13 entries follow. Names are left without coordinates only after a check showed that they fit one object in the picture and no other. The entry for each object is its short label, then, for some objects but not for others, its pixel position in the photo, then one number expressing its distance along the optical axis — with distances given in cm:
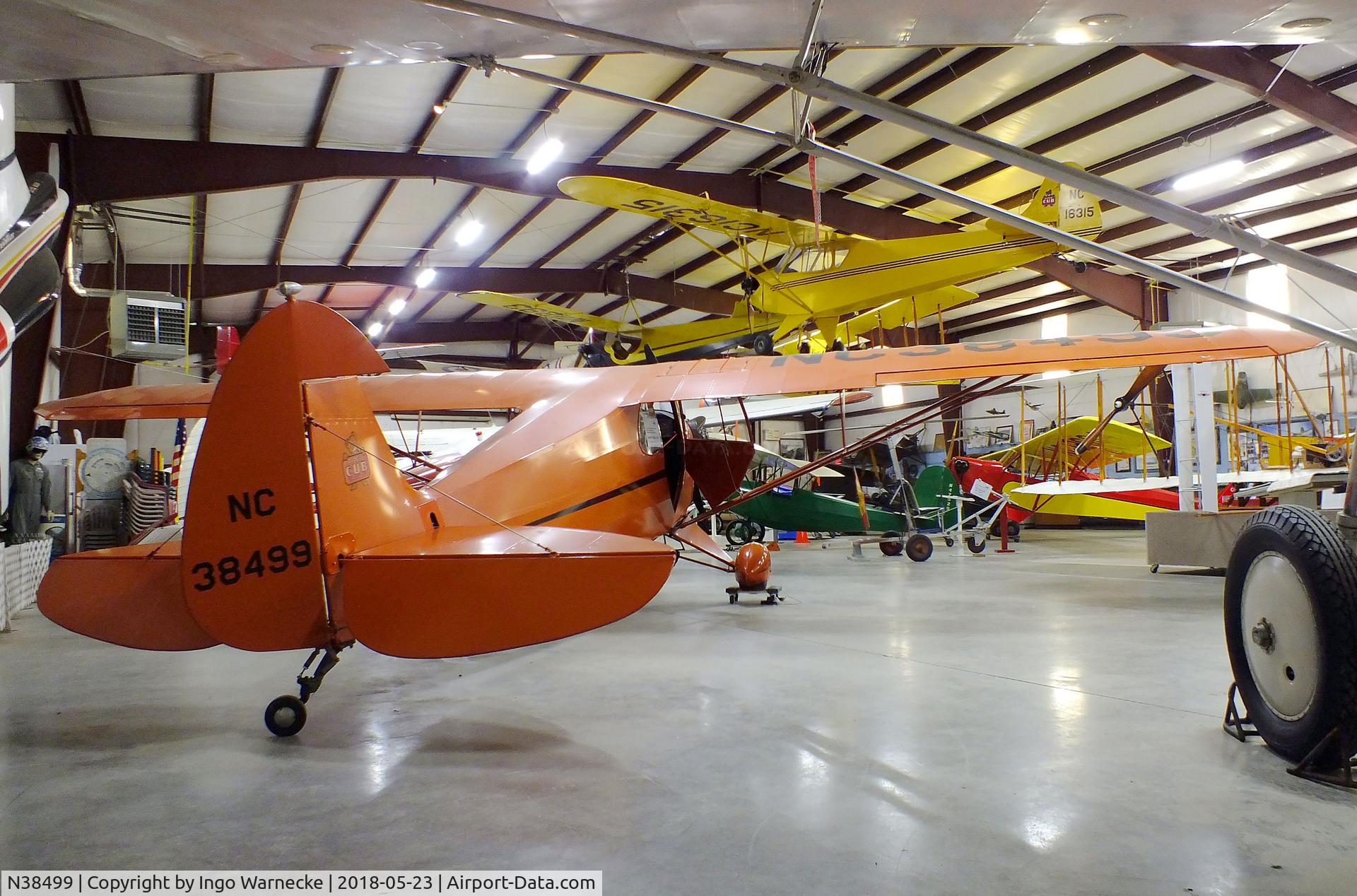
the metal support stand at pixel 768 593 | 773
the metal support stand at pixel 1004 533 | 1337
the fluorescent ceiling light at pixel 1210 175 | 1247
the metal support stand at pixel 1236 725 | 335
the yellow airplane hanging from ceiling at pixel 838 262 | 1056
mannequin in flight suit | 912
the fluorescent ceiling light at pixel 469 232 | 1544
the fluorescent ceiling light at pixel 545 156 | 1125
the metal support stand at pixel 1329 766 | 277
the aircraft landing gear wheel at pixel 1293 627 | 265
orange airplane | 290
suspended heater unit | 941
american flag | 1262
